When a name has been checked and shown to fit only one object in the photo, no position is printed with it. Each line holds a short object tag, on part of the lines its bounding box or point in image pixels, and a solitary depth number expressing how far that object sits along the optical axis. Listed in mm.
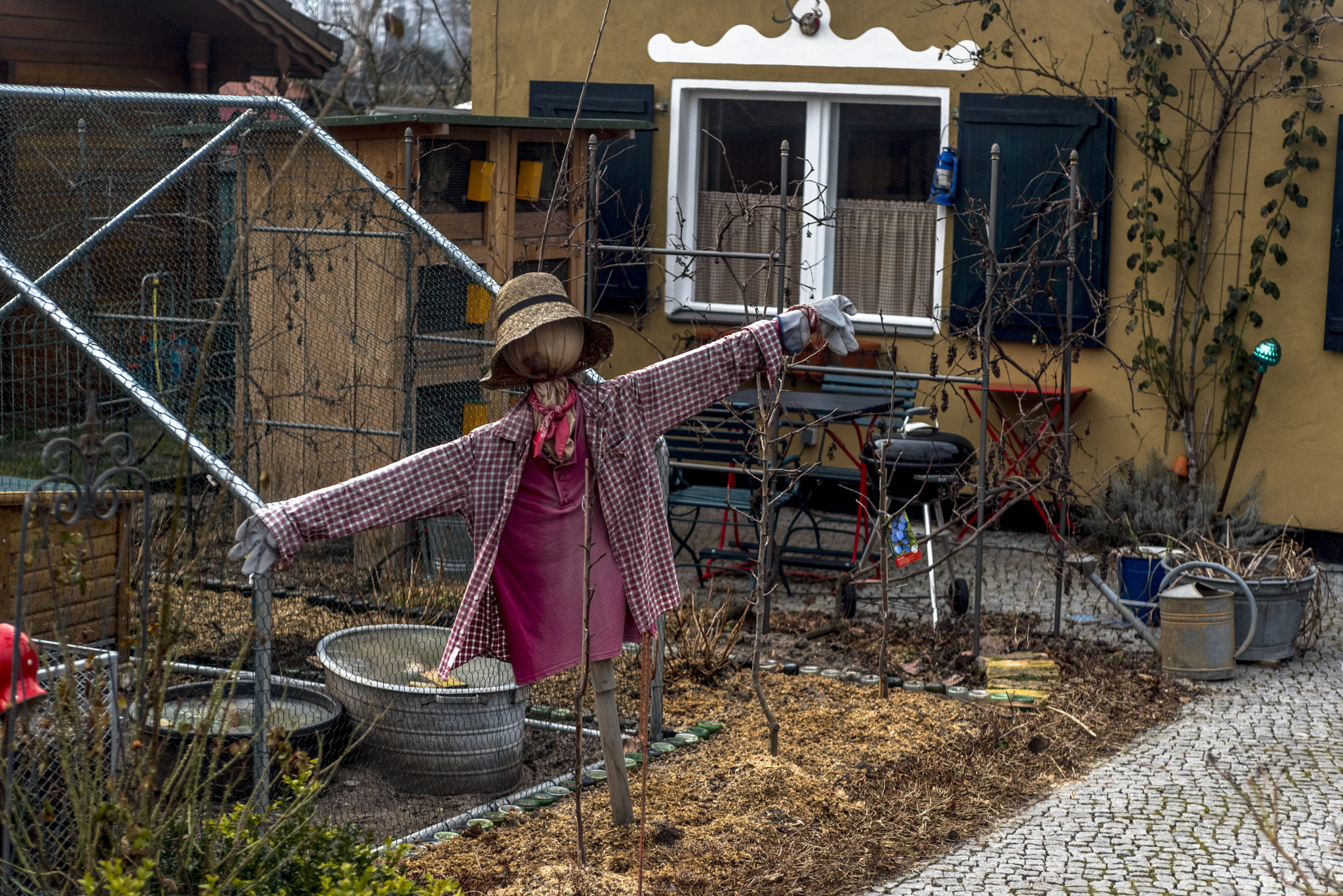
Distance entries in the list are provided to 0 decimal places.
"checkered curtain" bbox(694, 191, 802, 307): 10133
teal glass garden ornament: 8680
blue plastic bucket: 7258
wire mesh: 5414
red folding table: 8227
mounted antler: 9945
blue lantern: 9648
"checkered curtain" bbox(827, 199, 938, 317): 10062
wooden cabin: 11984
